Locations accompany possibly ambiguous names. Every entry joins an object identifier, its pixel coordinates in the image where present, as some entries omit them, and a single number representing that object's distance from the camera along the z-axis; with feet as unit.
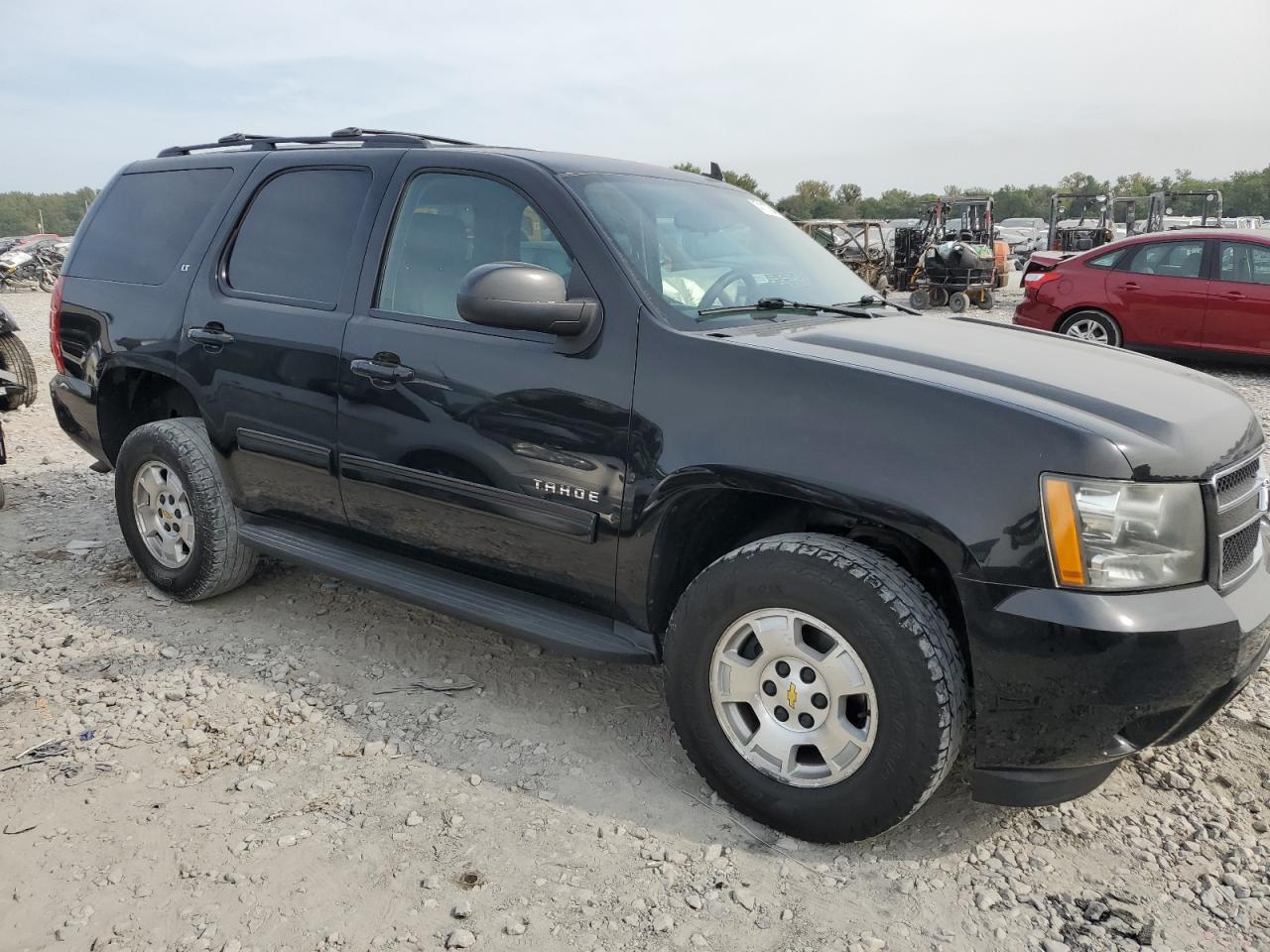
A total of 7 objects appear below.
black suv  7.34
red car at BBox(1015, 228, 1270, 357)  32.55
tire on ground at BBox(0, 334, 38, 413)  23.34
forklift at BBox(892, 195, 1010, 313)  58.95
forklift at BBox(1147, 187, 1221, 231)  81.97
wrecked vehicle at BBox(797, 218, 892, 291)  74.23
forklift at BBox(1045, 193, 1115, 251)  85.76
